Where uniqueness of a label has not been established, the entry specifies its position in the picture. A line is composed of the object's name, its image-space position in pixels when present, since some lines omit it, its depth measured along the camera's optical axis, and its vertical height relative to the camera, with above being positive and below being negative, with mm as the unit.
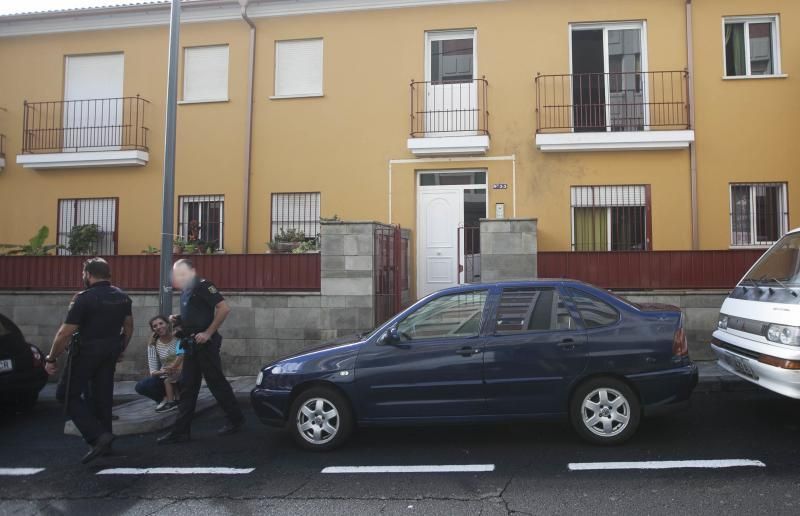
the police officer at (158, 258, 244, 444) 5875 -608
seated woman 6895 -1061
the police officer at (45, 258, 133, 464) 5250 -673
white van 4992 -400
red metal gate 9133 +178
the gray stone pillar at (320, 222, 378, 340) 8859 +46
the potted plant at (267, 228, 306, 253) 10422 +754
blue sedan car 5203 -828
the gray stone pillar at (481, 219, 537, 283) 8852 +509
